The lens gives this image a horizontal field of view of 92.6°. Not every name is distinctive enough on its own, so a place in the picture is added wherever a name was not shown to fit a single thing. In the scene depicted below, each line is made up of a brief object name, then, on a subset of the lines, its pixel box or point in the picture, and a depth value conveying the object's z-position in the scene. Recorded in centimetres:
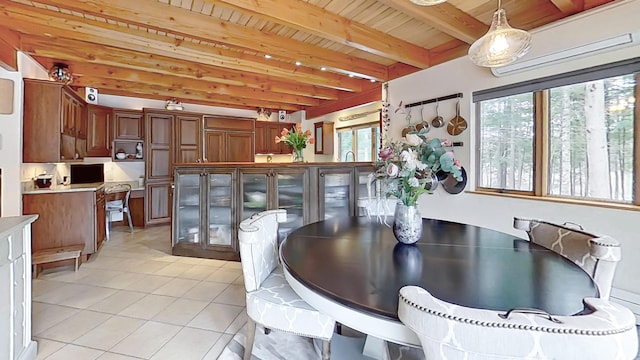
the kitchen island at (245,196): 366
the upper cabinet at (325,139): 655
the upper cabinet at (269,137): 722
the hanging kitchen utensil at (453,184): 355
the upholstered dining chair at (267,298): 149
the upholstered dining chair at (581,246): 128
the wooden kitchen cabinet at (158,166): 569
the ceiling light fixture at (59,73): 417
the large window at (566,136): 239
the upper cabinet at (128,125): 553
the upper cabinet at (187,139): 599
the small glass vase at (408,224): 165
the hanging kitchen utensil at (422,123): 387
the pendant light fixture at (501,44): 190
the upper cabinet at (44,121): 349
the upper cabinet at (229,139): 639
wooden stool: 322
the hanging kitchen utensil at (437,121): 377
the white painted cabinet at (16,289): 150
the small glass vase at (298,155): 386
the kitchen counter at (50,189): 347
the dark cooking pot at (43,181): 373
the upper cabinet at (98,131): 503
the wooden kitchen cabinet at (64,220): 345
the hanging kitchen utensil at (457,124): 354
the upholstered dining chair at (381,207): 258
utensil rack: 357
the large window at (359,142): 568
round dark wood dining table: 100
